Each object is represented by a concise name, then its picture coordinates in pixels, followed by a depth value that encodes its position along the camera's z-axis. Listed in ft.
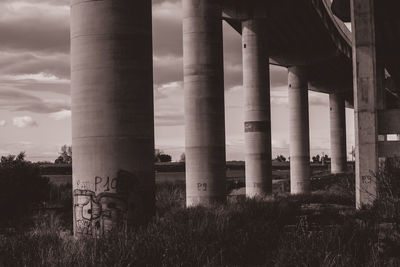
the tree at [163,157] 477.08
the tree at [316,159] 608.06
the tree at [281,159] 639.35
